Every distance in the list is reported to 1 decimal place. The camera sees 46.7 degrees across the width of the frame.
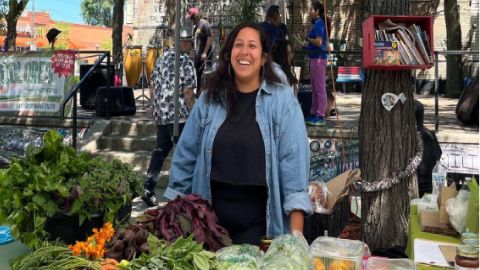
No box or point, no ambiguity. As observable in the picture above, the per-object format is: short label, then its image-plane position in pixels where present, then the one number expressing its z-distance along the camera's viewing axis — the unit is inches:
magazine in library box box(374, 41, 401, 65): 136.6
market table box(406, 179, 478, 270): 100.0
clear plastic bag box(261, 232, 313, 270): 79.4
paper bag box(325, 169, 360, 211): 171.8
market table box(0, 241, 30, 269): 99.0
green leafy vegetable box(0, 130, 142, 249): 99.3
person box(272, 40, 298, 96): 301.1
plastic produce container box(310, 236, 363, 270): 84.1
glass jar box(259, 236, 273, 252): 94.5
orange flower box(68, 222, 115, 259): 86.9
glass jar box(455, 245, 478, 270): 81.1
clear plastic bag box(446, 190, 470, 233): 109.9
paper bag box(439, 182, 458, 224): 115.4
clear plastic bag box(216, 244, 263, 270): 80.0
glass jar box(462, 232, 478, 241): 90.5
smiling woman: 110.7
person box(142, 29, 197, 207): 245.6
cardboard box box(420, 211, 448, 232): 117.7
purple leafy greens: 93.4
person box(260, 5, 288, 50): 305.7
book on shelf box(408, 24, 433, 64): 136.3
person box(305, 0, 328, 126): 323.9
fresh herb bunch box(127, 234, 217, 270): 77.9
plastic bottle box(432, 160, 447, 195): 157.2
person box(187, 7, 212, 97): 420.5
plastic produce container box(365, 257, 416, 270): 85.4
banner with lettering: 363.3
